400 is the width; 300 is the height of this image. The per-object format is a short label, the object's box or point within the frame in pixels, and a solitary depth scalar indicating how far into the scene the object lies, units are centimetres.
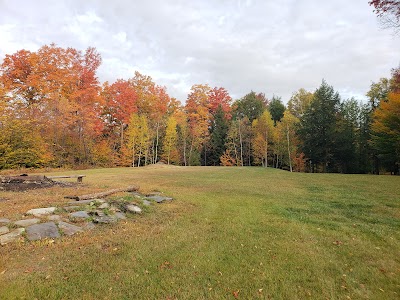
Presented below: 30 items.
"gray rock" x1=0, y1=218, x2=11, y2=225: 475
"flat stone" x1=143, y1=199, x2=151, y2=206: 716
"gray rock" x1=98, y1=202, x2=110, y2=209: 624
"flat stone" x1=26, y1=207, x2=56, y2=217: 538
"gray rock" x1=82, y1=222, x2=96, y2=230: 515
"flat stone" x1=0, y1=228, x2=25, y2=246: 417
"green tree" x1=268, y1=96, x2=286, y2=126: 4394
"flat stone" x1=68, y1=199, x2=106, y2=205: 652
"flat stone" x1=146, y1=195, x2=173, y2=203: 784
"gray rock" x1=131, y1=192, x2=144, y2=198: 781
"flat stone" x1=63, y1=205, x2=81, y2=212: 585
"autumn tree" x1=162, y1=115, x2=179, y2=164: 3472
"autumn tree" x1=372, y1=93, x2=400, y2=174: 2357
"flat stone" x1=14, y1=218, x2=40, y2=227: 479
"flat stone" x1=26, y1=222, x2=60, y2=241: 447
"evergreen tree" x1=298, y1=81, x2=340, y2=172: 3212
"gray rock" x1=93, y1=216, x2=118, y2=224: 551
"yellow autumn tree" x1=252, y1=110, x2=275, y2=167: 3572
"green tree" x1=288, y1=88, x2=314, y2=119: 4231
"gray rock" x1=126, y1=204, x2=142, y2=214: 643
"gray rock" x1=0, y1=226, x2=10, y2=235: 442
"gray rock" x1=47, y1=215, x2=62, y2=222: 520
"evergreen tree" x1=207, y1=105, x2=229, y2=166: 4081
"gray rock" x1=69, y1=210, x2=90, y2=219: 551
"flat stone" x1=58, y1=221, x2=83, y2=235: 483
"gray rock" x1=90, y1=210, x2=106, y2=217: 580
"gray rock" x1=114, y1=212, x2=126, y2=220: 593
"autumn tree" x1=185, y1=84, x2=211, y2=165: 3831
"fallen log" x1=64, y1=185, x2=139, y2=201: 701
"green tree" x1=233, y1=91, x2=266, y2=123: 4559
